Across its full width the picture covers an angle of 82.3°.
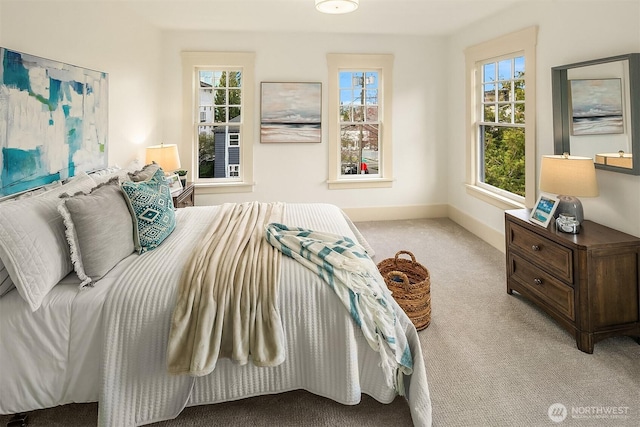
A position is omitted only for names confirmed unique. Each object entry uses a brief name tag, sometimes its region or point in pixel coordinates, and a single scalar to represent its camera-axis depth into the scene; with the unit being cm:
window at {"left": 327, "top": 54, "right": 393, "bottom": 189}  505
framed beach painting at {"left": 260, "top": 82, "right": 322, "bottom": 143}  493
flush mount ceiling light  313
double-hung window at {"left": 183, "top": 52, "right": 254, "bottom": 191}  483
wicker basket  241
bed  155
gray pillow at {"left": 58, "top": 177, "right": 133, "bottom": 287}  170
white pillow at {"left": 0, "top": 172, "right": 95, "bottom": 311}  150
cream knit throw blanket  152
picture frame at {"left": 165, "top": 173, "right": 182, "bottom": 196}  372
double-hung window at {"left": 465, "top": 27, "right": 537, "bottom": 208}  358
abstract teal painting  206
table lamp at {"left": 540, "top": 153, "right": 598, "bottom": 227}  241
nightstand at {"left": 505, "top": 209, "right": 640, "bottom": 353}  219
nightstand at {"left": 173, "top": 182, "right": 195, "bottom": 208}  363
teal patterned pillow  207
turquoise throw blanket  164
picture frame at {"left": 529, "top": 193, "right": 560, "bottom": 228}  251
